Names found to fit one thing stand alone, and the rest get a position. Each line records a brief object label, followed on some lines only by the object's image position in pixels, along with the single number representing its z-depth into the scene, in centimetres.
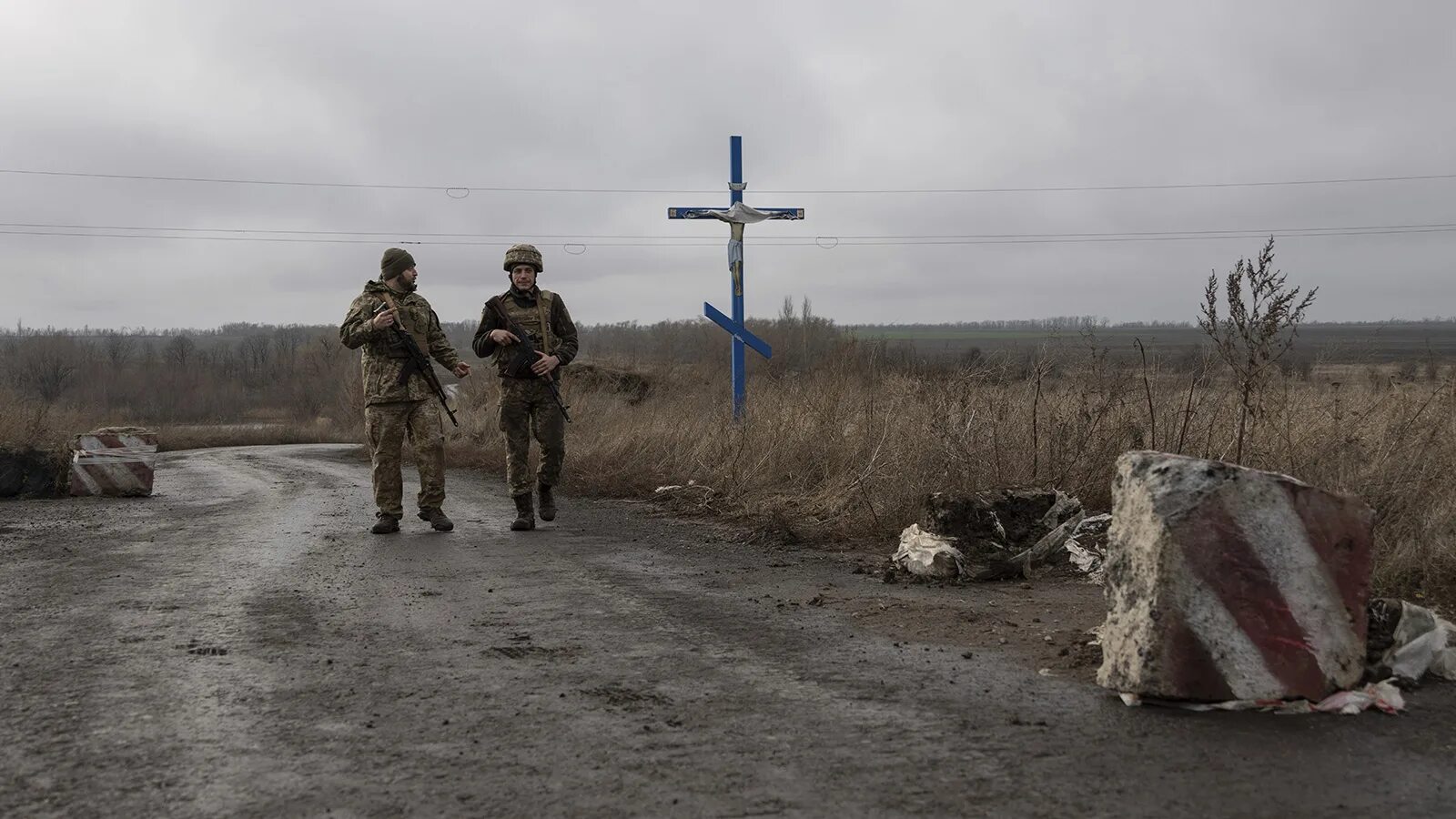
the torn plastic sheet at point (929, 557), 603
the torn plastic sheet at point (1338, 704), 351
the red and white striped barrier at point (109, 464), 1161
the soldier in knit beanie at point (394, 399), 830
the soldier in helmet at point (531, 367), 861
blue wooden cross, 1397
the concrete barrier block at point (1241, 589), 356
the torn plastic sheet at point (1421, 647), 385
